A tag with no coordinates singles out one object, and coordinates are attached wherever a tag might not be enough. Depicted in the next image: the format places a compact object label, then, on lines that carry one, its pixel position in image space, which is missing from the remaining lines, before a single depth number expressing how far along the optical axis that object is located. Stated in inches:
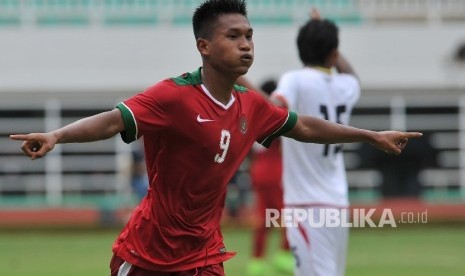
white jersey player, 705.6
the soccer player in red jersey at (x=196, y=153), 536.1
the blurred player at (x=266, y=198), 1128.2
